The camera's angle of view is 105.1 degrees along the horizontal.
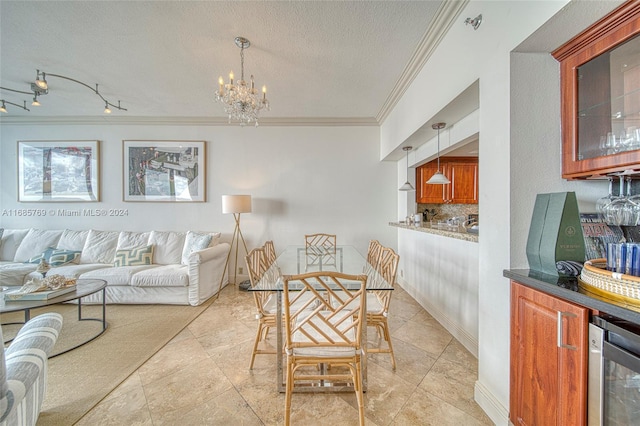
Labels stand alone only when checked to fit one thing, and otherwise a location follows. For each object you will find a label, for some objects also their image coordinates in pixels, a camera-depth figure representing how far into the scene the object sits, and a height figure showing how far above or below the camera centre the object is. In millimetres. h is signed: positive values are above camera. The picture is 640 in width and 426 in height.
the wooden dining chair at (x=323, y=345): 1309 -764
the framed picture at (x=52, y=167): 4074 +757
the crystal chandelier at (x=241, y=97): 2230 +1097
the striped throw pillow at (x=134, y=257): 3451 -632
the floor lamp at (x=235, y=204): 3578 +120
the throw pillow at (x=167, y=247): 3682 -526
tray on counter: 822 -267
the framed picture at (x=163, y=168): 4102 +744
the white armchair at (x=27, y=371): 865 -628
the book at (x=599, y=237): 1272 -132
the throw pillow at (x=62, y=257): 3395 -628
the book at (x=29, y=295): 2064 -704
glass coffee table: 1981 -757
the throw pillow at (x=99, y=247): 3648 -525
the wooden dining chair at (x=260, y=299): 1824 -715
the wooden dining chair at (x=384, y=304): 1830 -727
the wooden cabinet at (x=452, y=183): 4484 +529
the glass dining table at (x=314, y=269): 1646 -515
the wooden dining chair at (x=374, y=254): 2404 -450
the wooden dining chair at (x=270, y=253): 2612 -450
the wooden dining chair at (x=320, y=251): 2637 -498
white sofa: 3143 -690
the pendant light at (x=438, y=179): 2815 +376
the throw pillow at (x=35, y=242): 3666 -452
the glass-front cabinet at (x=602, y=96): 1030 +543
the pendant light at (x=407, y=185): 3360 +400
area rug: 1603 -1220
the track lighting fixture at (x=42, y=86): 2588 +1506
